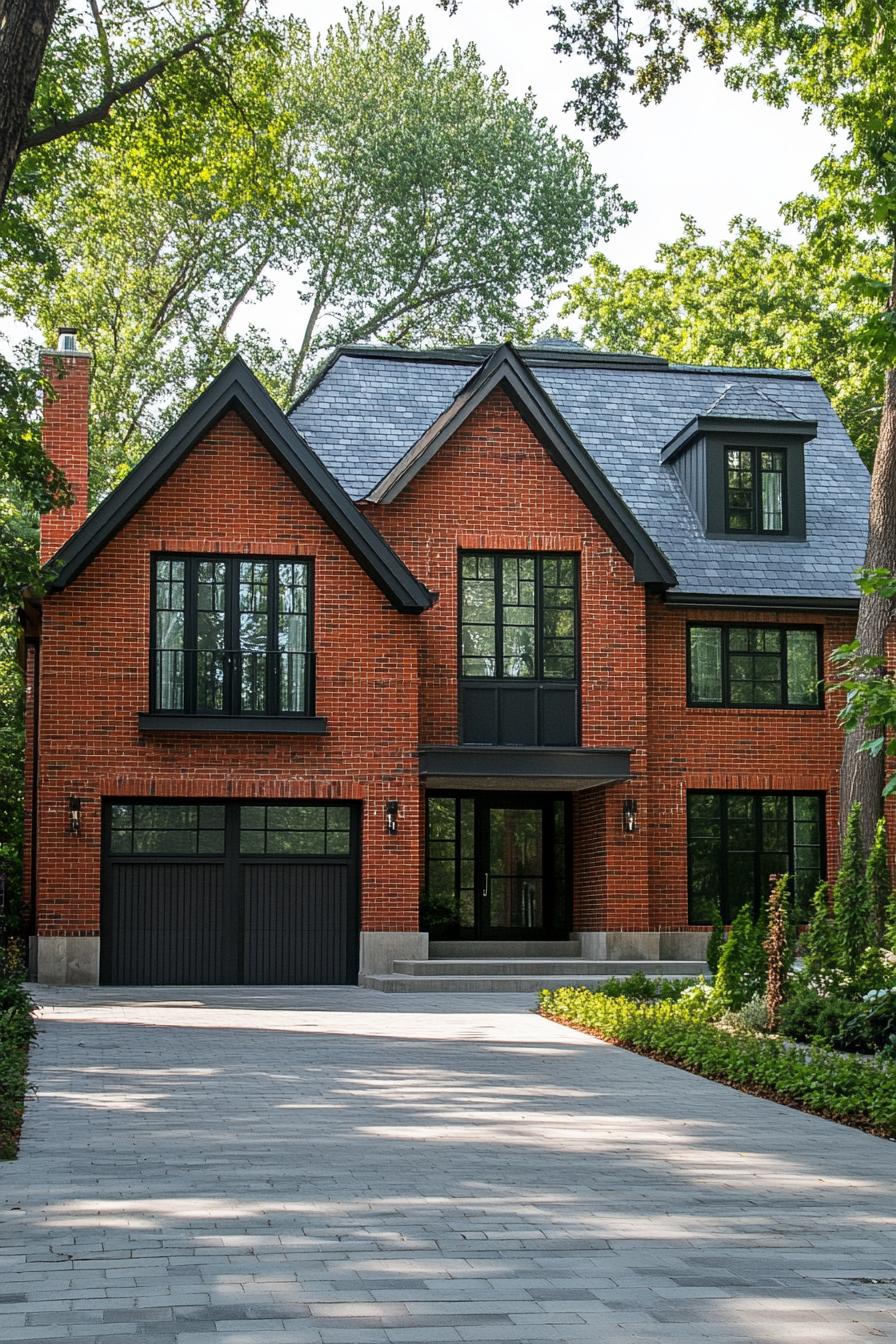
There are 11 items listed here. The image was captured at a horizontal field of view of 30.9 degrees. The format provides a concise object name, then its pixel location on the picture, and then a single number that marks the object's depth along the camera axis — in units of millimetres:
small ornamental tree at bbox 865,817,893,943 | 15422
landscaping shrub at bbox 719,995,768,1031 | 15102
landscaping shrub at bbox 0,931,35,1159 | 9336
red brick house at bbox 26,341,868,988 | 22891
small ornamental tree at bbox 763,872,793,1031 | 15094
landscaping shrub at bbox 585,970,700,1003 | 18130
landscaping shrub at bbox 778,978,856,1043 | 13859
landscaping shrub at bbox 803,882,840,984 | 15008
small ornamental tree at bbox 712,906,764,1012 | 15703
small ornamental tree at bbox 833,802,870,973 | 15023
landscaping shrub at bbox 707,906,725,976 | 19534
